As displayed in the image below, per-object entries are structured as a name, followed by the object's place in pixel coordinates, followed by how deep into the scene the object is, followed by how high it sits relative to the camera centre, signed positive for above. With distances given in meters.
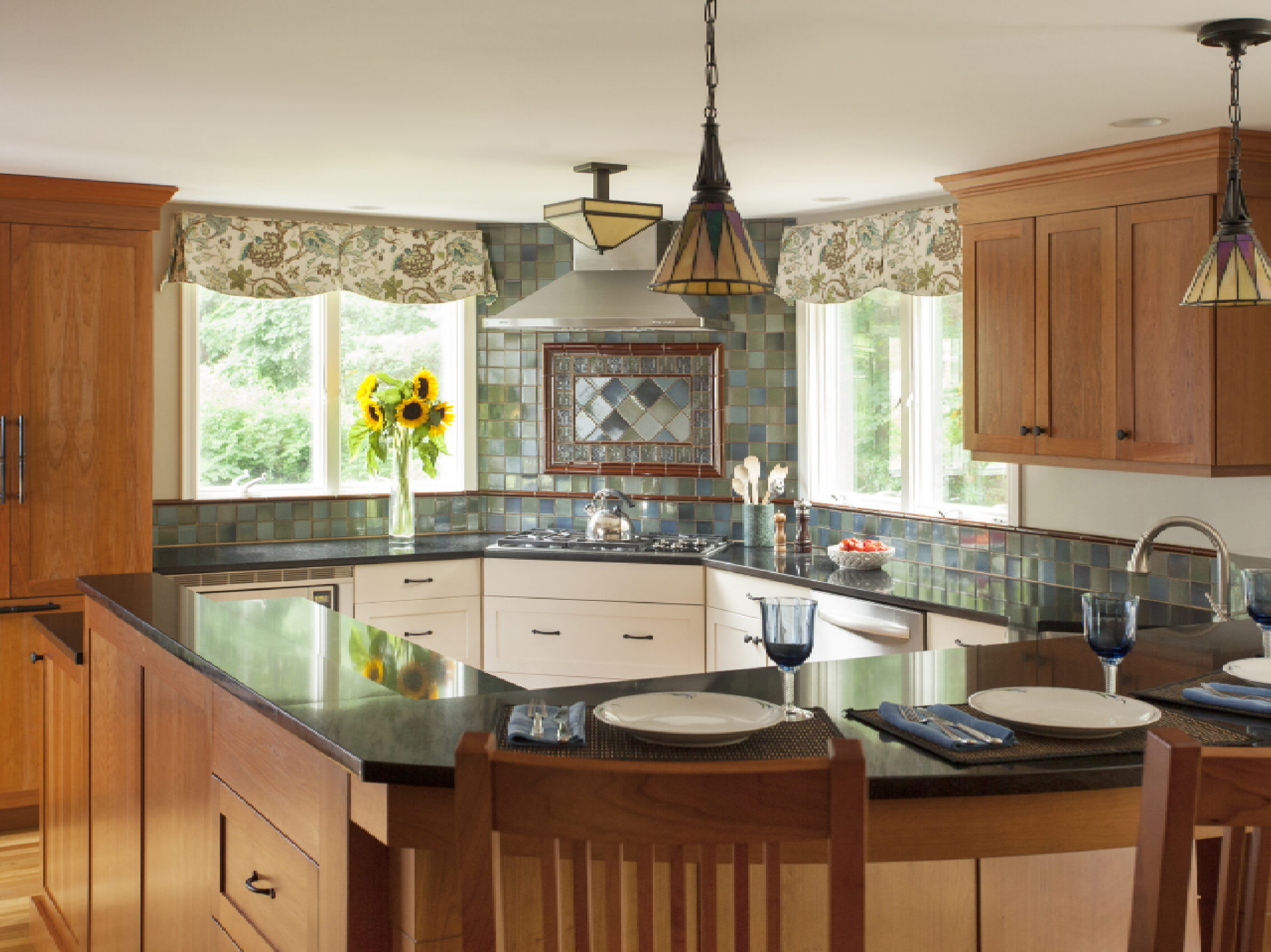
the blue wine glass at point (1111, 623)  1.85 -0.25
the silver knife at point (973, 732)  1.66 -0.38
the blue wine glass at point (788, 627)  1.72 -0.23
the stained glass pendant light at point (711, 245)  1.87 +0.34
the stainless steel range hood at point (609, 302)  4.88 +0.66
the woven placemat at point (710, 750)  1.62 -0.39
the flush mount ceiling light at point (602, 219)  3.69 +0.75
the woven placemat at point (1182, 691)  1.92 -0.38
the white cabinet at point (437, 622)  4.85 -0.64
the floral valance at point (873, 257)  4.43 +0.80
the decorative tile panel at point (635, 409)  5.36 +0.24
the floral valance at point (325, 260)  4.91 +0.86
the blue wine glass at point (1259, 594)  2.14 -0.23
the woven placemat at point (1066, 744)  1.61 -0.39
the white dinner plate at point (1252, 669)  2.07 -0.36
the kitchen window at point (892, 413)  4.59 +0.20
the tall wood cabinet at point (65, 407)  4.21 +0.20
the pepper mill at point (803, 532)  4.86 -0.28
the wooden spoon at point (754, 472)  5.07 -0.04
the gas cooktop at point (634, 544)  4.91 -0.34
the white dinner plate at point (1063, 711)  1.70 -0.37
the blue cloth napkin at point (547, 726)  1.65 -0.37
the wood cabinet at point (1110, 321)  3.33 +0.42
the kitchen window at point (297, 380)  5.09 +0.36
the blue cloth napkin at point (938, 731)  1.65 -0.37
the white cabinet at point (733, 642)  4.43 -0.67
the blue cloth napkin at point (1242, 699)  1.88 -0.38
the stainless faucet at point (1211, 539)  2.64 -0.20
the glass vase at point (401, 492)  5.19 -0.12
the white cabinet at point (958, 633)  3.58 -0.51
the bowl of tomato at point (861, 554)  4.39 -0.33
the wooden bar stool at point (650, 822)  1.07 -0.32
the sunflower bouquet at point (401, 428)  5.13 +0.15
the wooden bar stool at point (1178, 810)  1.12 -0.33
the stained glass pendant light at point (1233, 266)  2.24 +0.36
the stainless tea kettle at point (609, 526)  5.12 -0.27
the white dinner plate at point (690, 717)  1.64 -0.36
